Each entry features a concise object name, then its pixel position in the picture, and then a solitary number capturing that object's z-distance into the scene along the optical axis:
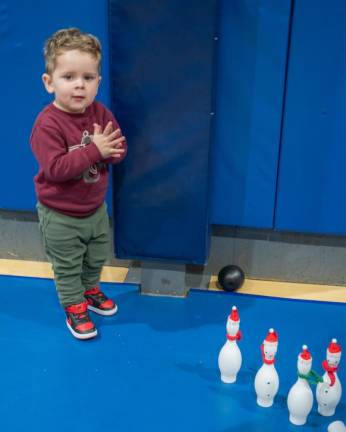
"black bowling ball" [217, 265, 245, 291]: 2.81
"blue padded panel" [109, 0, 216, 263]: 2.30
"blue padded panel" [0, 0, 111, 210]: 2.56
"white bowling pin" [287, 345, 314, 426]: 1.91
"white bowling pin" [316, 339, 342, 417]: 1.94
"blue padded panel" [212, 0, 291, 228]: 2.46
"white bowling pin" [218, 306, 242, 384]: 2.12
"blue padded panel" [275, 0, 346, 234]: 2.44
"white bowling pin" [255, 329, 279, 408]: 1.98
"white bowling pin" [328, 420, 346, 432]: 1.92
